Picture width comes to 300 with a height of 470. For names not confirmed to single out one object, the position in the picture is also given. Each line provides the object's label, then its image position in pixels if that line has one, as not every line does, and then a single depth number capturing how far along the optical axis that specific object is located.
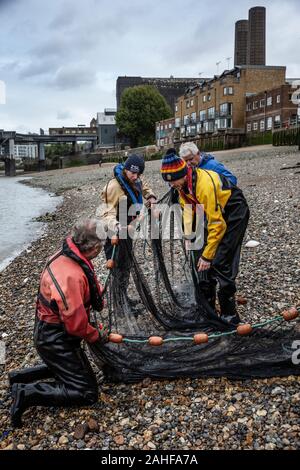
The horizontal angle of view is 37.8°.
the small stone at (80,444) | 3.63
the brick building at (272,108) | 58.91
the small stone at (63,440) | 3.71
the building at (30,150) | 179.05
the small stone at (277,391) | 4.07
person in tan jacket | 5.22
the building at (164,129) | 82.67
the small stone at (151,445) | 3.56
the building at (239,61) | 147.69
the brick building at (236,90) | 68.62
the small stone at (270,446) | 3.42
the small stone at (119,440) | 3.63
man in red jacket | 3.75
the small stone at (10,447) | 3.71
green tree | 84.69
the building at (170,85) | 117.81
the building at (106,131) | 108.00
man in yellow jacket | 4.58
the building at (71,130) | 156.25
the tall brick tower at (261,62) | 133.12
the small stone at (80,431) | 3.74
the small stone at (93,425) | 3.81
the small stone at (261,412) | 3.80
